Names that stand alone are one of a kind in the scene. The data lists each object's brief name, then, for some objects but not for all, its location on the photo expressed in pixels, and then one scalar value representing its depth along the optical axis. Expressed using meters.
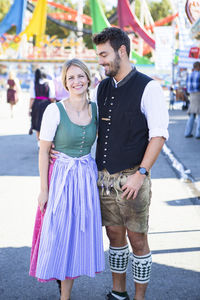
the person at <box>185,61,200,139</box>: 11.02
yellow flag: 29.03
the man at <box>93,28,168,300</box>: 2.63
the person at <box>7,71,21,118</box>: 16.58
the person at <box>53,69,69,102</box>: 8.20
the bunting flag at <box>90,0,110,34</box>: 26.08
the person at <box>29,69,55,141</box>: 9.02
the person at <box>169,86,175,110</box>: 20.69
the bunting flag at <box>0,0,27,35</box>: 30.66
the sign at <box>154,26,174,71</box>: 23.66
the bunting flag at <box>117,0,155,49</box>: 27.30
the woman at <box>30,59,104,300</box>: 2.76
